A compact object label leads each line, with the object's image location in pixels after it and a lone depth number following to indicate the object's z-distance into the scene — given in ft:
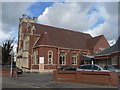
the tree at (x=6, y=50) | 81.12
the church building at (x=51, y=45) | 68.35
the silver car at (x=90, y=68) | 34.70
